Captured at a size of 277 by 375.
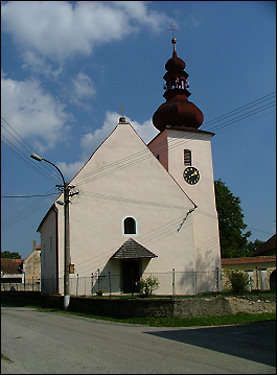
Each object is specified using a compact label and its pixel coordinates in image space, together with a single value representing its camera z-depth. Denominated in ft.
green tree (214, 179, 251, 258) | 140.77
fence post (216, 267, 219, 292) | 83.71
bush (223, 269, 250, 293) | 53.42
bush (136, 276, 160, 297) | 63.00
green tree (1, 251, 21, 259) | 375.25
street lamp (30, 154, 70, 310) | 60.70
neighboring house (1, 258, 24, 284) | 175.52
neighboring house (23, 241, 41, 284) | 168.14
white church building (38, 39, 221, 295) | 73.72
